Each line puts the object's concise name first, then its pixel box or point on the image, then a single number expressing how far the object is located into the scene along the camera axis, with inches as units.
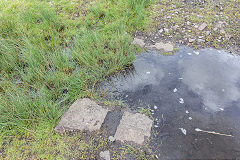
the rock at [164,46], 134.6
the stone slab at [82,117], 90.9
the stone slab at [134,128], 86.7
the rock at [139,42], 139.9
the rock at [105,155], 80.6
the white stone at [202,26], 143.9
